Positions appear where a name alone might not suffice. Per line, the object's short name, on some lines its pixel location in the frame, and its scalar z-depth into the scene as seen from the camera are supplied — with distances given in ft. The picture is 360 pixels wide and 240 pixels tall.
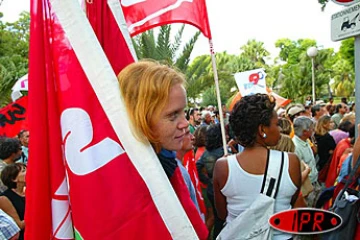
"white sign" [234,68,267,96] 25.44
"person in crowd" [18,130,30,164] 18.06
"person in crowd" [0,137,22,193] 15.28
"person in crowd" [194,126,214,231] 13.69
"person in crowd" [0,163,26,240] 10.82
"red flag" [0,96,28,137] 21.67
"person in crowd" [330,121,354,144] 19.28
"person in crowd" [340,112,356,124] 21.02
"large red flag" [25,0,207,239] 4.13
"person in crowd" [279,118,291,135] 16.21
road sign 9.39
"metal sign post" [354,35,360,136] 9.70
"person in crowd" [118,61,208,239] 4.27
